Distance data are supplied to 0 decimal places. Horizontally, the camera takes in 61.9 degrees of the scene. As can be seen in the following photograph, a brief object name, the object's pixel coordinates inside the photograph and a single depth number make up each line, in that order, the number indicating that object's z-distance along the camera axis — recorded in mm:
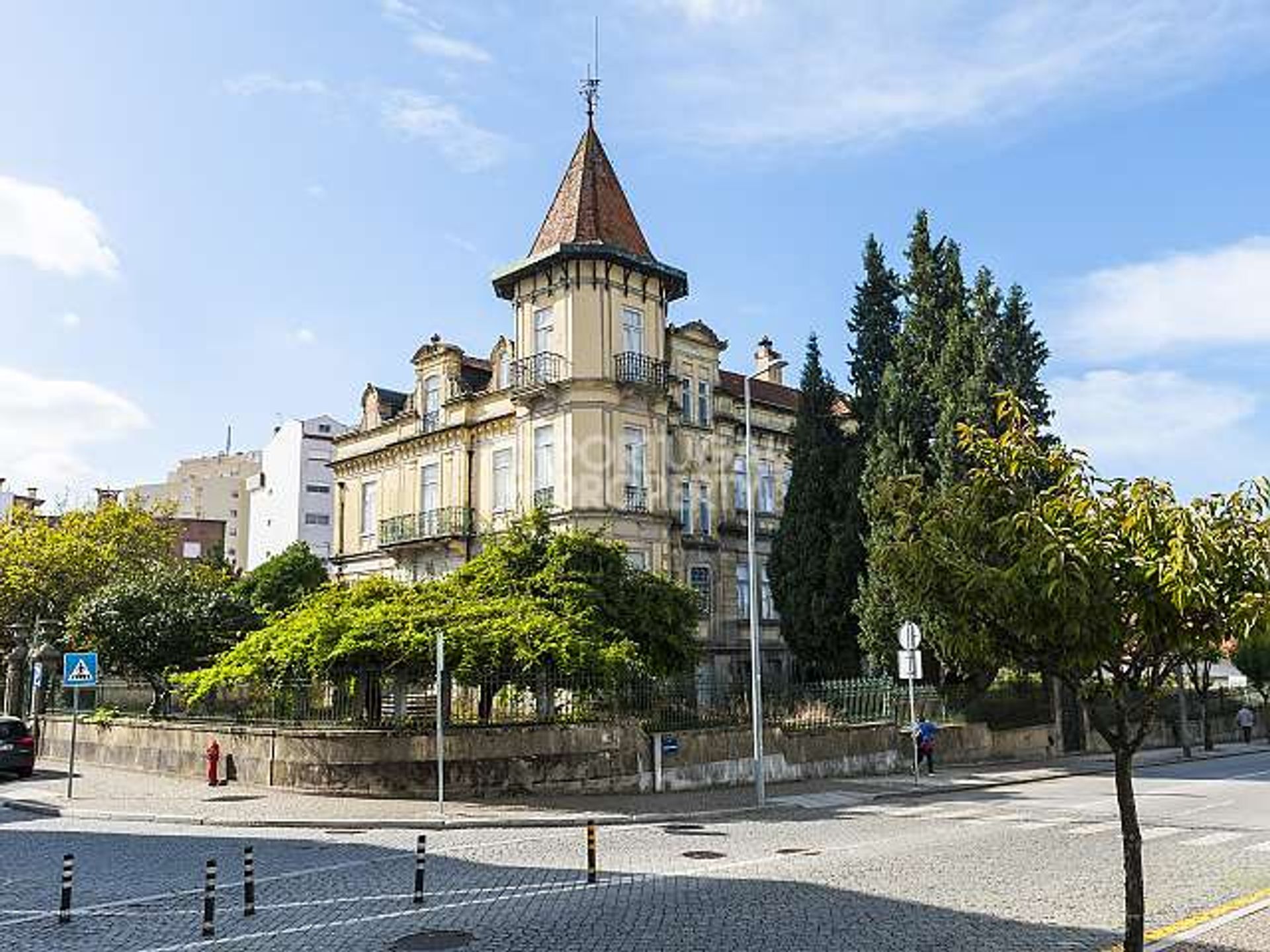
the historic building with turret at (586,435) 34500
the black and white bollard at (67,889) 10414
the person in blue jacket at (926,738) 26859
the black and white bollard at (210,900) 9742
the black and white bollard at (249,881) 10455
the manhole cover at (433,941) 9328
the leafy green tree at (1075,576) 7258
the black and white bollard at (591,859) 12102
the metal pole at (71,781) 21767
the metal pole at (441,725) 19203
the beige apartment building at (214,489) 107438
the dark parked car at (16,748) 25891
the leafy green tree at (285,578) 43750
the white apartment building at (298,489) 81562
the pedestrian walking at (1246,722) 42906
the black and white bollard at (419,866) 11180
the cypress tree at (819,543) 34656
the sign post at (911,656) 25578
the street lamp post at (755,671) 20719
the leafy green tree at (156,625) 30156
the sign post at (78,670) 22312
